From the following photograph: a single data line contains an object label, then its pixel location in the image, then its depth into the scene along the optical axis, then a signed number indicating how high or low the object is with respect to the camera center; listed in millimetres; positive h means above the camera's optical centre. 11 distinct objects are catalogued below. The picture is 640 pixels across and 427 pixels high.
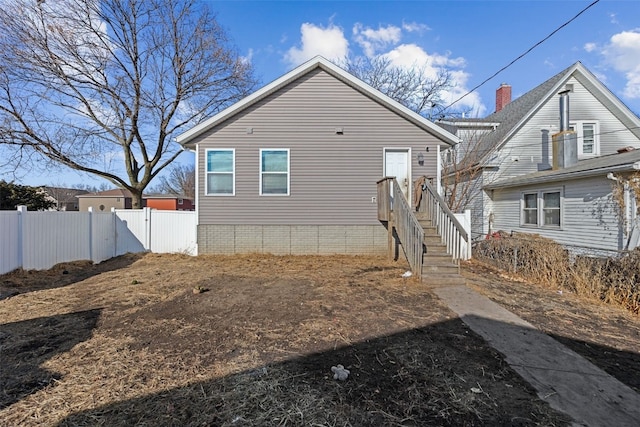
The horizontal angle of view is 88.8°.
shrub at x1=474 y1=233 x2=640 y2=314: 6141 -1391
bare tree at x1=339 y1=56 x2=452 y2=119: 20891 +8237
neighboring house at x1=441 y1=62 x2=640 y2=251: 11516 +2526
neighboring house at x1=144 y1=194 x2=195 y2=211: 37469 +775
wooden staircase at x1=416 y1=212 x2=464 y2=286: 6277 -1150
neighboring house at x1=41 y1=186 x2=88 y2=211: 39312 +1392
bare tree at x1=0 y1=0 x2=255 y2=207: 12805 +6256
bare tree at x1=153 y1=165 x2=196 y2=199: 44894 +3716
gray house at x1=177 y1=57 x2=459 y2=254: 9648 +1249
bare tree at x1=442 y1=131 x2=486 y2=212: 14875 +1725
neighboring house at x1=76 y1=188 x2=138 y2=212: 38750 +932
